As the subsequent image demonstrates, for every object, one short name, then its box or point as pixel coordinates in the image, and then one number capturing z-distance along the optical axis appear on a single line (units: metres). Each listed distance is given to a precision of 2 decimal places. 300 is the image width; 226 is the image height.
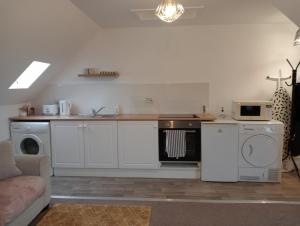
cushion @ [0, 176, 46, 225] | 2.10
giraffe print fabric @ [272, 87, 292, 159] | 4.04
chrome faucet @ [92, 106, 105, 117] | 4.34
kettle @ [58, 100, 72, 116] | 4.43
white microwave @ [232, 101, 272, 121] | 3.79
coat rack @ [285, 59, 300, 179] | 3.83
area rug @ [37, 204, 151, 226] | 2.70
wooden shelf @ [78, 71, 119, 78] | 4.37
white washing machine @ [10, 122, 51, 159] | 4.00
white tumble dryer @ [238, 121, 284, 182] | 3.65
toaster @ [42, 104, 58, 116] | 4.45
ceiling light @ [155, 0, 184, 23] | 2.22
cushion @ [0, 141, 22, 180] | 2.61
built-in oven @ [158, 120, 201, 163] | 3.82
